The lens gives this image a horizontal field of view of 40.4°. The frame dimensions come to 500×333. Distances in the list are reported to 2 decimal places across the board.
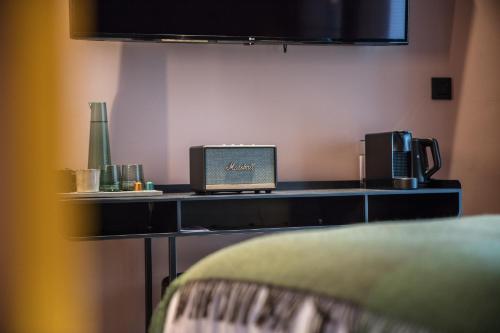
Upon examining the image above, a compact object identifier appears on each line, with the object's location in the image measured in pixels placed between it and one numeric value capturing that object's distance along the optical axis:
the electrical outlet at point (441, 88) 3.32
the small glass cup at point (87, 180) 2.51
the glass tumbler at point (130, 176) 2.63
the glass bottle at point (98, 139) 2.70
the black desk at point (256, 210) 2.49
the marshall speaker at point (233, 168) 2.64
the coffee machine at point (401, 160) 2.88
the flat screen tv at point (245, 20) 2.75
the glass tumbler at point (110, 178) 2.59
